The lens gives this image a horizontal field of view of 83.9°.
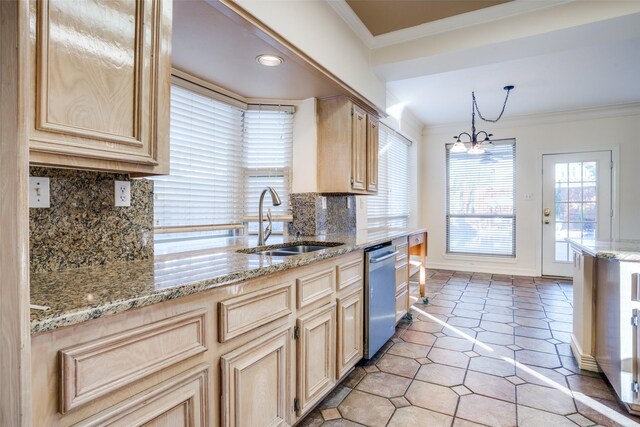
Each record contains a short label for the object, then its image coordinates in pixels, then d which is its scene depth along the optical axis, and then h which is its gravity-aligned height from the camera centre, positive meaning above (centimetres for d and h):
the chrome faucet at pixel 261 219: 212 -5
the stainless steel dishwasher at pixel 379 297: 238 -61
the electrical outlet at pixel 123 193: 148 +7
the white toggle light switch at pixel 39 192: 122 +6
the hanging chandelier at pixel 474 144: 420 +83
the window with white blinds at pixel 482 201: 574 +19
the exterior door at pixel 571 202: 517 +17
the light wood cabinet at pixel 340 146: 295 +56
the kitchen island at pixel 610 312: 186 -59
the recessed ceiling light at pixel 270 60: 215 +93
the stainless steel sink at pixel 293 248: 218 -24
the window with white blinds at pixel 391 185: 455 +39
